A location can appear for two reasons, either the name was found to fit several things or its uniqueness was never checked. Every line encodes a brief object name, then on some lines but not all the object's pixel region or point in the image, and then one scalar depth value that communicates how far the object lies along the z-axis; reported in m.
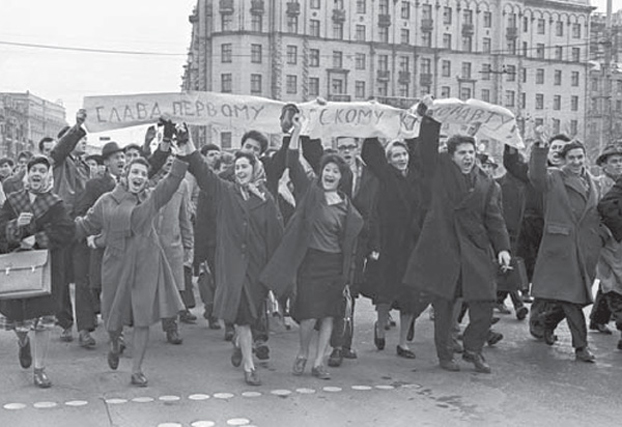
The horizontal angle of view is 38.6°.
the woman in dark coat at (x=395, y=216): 8.26
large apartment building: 73.50
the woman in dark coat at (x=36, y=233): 6.97
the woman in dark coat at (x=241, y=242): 7.04
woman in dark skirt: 7.16
